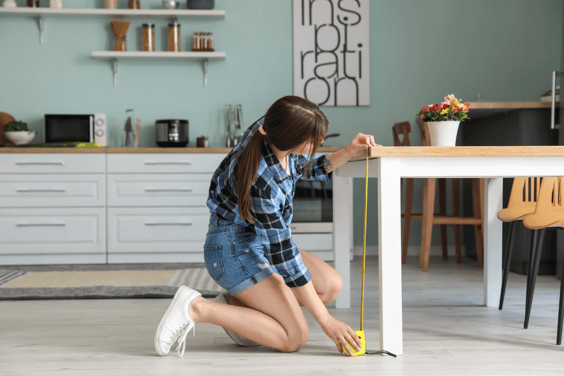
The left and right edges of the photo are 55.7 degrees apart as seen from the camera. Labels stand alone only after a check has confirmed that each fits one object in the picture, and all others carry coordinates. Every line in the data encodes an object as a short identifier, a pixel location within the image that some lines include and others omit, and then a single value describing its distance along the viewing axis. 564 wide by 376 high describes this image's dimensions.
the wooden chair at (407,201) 3.50
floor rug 2.58
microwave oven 3.94
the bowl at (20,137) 3.81
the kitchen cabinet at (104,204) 3.60
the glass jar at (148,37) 4.01
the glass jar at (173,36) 4.01
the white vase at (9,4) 3.91
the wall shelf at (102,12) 3.91
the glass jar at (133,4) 3.99
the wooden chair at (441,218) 3.36
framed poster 4.15
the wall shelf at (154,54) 3.95
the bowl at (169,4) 3.98
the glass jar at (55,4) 3.95
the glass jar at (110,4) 3.98
